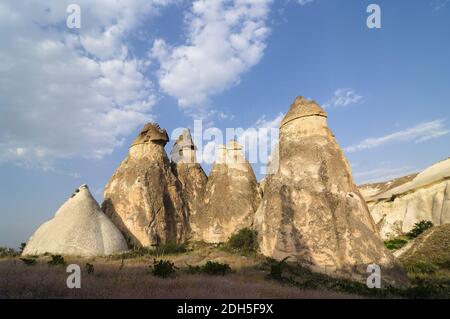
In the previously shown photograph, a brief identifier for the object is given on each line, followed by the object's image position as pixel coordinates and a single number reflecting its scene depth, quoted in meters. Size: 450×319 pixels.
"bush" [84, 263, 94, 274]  10.16
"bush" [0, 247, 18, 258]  18.50
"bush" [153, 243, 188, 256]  18.39
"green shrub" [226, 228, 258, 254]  18.17
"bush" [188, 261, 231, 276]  11.78
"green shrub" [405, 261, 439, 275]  17.15
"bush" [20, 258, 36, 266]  12.48
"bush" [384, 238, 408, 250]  23.98
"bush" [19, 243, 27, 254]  20.25
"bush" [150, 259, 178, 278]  10.52
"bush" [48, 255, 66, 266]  12.68
